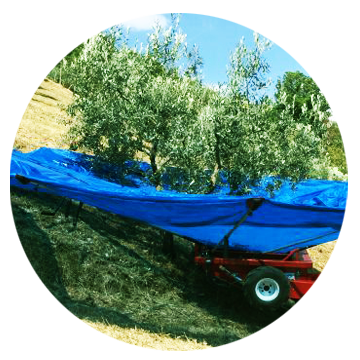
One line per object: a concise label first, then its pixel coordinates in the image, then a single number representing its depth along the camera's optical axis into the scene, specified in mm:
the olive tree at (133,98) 8688
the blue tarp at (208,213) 6113
